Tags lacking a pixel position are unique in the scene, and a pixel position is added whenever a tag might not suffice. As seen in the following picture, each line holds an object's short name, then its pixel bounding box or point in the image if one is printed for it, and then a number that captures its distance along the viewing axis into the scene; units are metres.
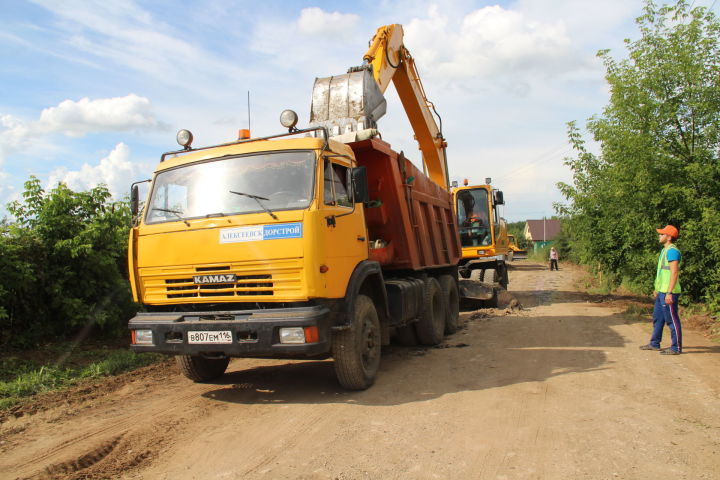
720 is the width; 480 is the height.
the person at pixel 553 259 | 32.56
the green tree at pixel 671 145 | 9.84
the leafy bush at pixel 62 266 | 7.02
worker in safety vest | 6.76
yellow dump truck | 4.80
